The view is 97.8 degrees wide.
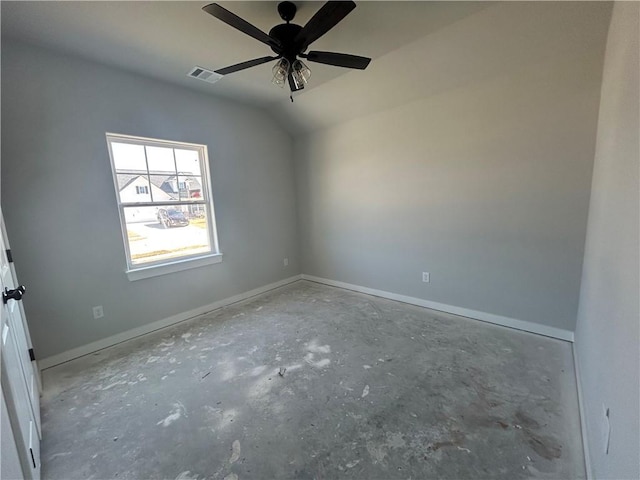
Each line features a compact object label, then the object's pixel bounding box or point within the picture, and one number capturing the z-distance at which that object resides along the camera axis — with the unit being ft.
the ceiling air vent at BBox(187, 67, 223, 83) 8.95
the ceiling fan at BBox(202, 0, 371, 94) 4.90
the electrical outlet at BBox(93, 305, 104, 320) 8.80
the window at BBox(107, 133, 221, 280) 9.39
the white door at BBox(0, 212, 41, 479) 3.76
